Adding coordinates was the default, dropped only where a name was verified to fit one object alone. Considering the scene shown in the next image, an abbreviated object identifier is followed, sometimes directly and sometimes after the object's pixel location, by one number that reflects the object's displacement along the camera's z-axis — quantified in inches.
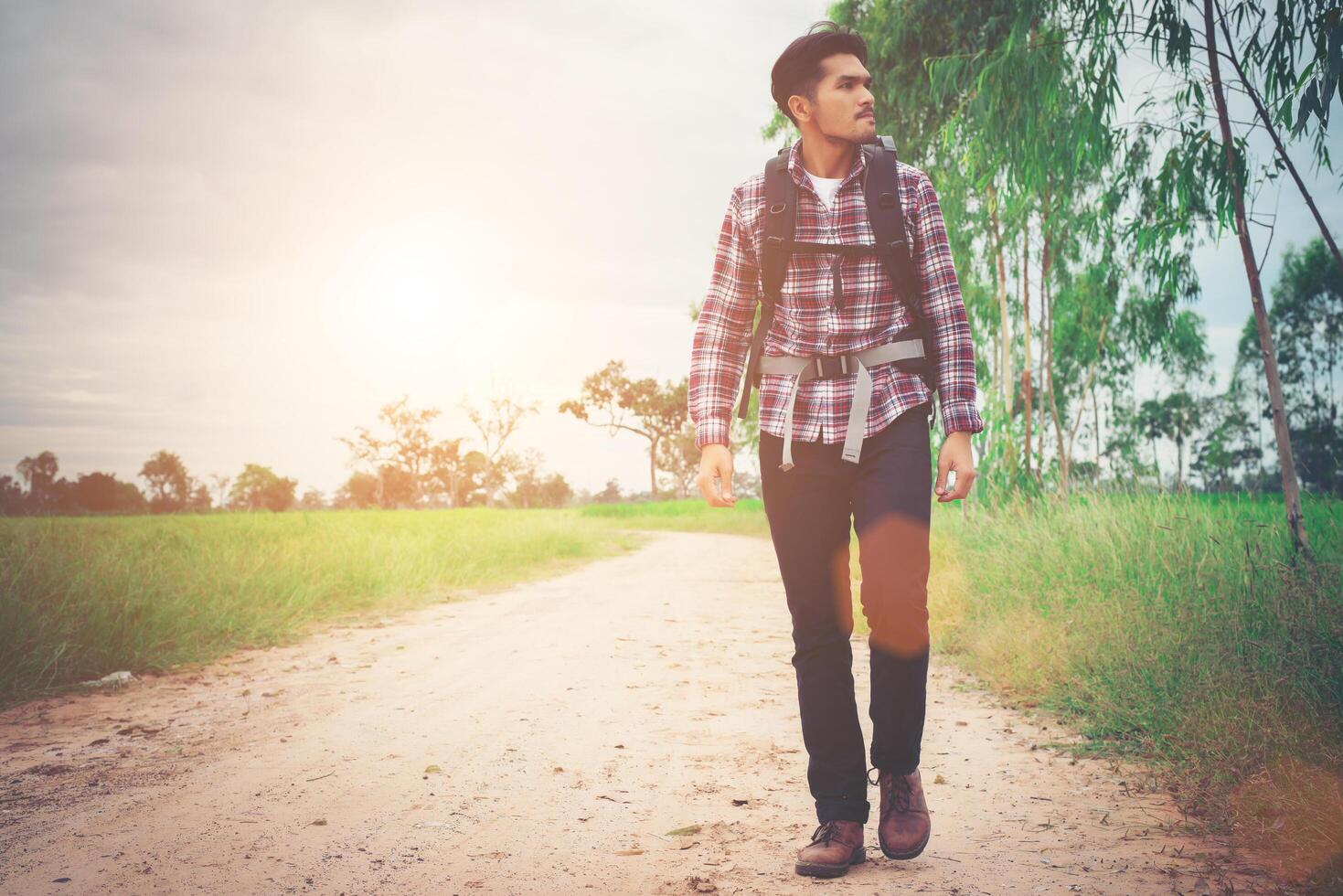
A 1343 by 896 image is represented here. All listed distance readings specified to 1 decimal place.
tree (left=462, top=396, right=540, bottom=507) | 2017.7
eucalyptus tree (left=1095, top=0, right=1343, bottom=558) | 144.9
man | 84.6
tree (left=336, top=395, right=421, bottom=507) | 2615.7
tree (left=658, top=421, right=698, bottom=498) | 2386.8
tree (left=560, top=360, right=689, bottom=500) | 1995.6
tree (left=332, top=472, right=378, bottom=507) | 2829.7
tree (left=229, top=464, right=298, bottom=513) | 2137.1
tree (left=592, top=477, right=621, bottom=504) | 3046.3
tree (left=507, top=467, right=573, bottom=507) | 2770.7
